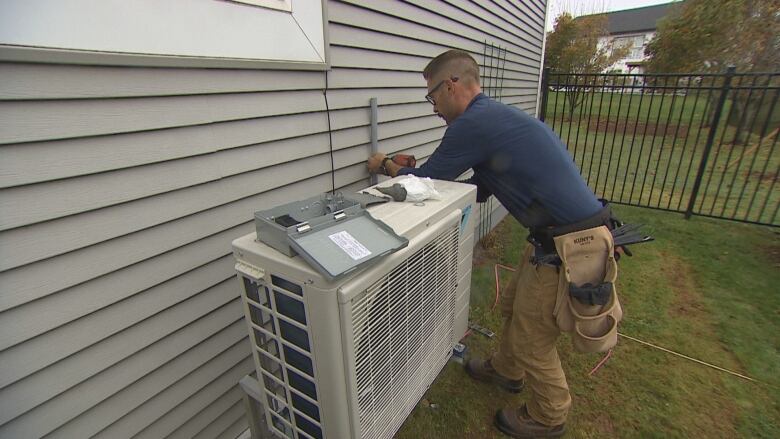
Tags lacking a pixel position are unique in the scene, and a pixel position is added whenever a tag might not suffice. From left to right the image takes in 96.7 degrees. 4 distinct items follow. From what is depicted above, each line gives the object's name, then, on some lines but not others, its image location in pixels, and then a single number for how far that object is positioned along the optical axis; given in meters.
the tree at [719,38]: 10.72
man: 1.68
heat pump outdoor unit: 1.04
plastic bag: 1.55
